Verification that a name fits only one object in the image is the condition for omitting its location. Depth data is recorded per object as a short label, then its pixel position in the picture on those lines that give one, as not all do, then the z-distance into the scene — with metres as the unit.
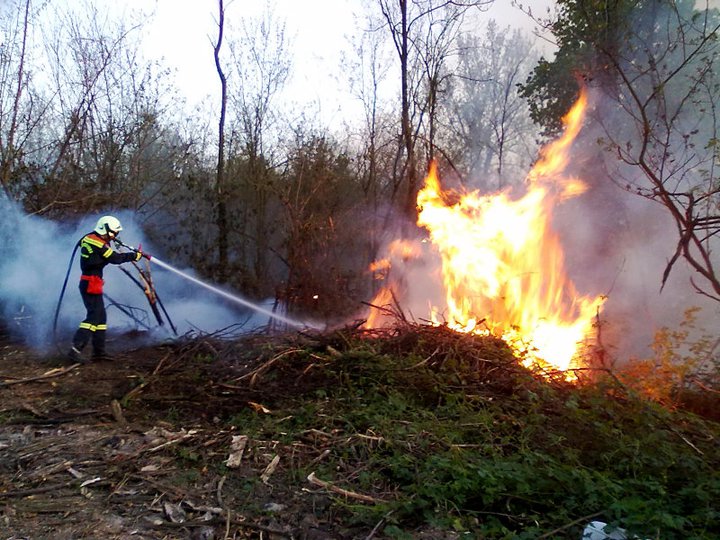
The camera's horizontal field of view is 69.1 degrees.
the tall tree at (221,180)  14.58
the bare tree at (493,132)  23.70
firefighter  7.08
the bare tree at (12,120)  9.66
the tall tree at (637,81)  5.65
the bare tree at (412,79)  13.23
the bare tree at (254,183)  15.82
